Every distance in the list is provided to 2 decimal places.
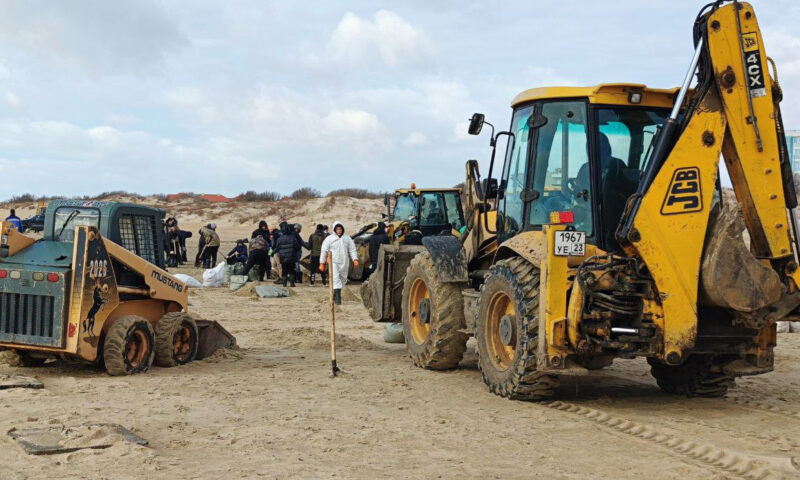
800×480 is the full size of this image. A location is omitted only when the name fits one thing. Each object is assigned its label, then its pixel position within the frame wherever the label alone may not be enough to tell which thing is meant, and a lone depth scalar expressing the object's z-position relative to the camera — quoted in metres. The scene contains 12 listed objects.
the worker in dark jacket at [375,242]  20.94
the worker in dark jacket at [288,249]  20.70
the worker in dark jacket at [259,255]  21.05
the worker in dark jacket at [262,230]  21.86
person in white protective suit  17.03
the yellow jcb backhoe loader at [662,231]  7.03
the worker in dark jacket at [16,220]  27.20
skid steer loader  8.61
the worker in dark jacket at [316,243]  22.33
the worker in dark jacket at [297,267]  22.56
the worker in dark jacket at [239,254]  23.81
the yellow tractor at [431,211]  20.72
